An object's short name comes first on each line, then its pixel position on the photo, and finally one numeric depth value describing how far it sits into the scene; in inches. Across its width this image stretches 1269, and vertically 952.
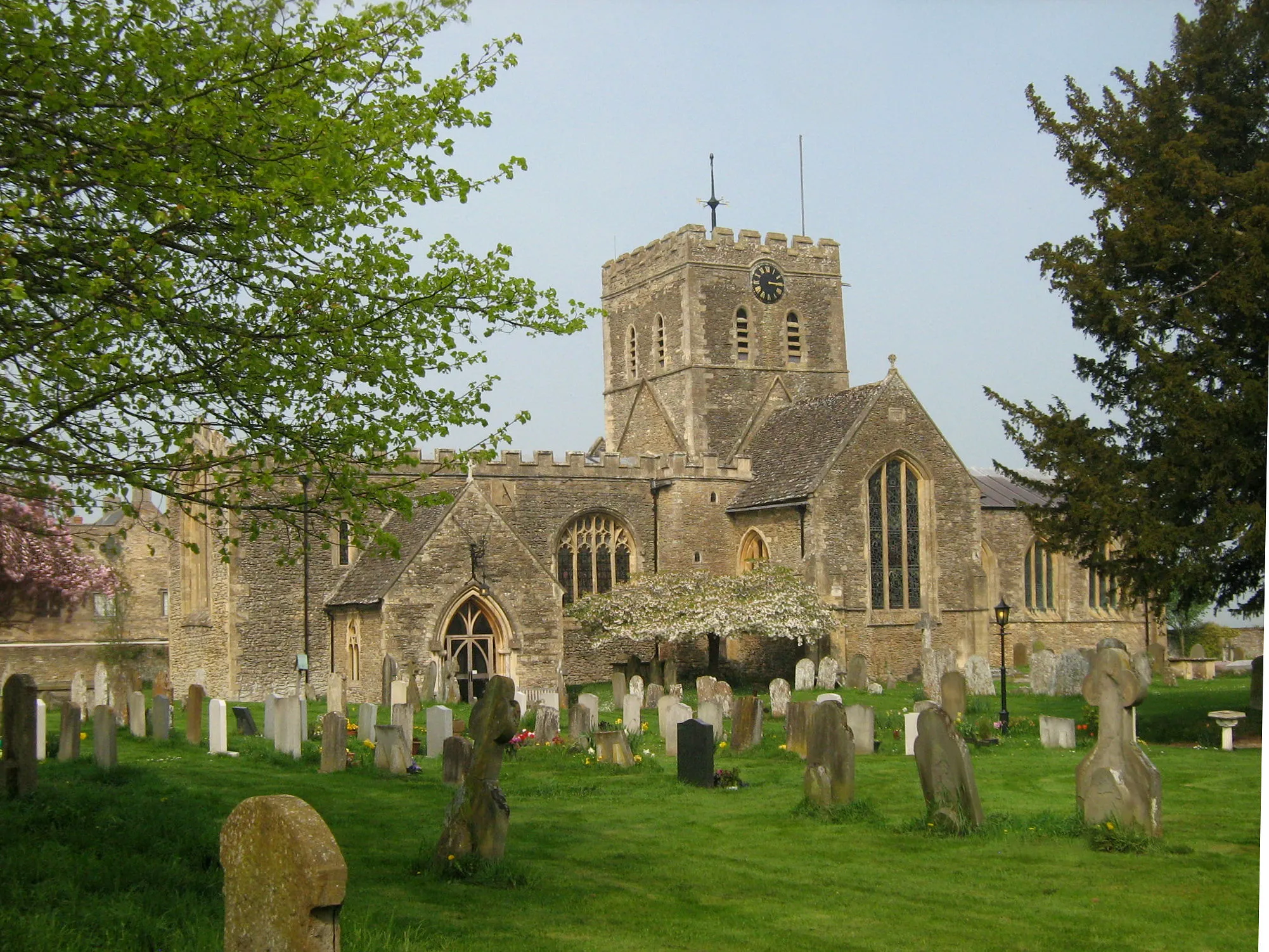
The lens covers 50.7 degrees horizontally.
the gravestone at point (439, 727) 691.4
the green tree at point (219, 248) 323.3
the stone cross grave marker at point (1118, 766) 430.3
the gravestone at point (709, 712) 699.4
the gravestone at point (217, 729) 692.7
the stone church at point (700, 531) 1129.4
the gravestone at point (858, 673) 1147.3
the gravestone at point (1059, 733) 689.0
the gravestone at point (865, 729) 685.3
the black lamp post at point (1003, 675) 769.6
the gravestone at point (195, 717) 741.3
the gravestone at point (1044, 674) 1071.0
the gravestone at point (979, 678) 1015.0
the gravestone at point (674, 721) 698.8
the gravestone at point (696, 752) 572.7
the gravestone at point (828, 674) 1130.0
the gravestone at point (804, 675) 1122.7
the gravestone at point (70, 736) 654.5
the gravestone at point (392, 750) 615.5
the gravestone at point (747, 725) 693.3
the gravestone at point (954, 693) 830.5
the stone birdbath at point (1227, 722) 677.3
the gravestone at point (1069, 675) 1058.7
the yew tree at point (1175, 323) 629.9
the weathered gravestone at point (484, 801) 392.2
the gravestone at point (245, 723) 793.6
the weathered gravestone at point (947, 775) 451.8
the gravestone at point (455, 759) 537.0
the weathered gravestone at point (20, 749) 478.9
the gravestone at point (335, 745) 624.7
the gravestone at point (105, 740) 608.7
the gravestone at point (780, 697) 898.7
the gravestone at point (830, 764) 496.4
